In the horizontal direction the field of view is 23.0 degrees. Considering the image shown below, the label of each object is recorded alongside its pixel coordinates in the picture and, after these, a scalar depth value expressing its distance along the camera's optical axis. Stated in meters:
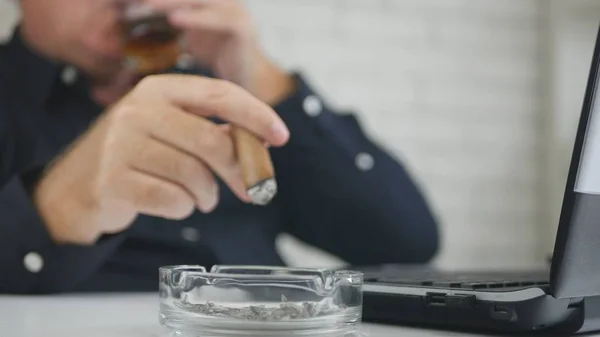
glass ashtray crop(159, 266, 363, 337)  0.74
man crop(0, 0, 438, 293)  0.93
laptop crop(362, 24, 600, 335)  0.73
